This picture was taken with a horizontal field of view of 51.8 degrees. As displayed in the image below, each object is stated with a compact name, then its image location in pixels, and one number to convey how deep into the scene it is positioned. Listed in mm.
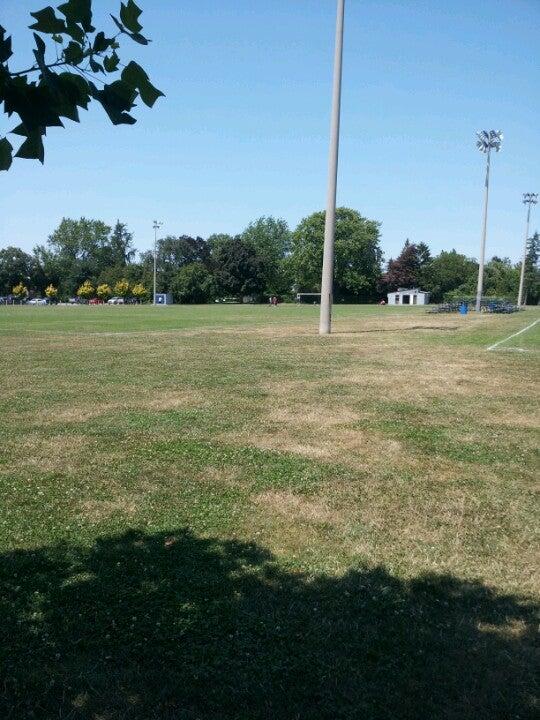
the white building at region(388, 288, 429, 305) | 101200
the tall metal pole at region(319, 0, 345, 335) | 22922
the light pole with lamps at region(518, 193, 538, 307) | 75438
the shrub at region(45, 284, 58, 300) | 117875
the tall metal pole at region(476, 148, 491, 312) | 51656
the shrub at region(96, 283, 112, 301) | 114562
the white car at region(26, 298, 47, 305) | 109888
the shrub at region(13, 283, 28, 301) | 114188
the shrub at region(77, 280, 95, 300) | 115938
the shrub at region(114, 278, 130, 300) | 113375
